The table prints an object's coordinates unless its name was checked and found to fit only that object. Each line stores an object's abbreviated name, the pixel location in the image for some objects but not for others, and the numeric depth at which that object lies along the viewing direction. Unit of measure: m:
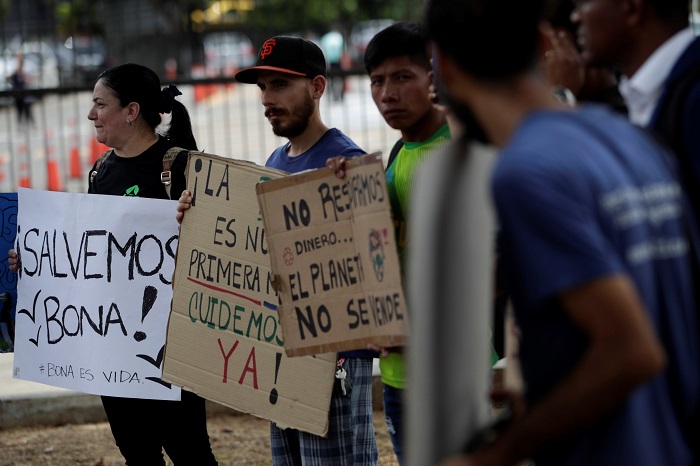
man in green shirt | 7.54
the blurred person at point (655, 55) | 4.50
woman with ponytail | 9.09
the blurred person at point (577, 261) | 3.34
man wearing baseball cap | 7.93
